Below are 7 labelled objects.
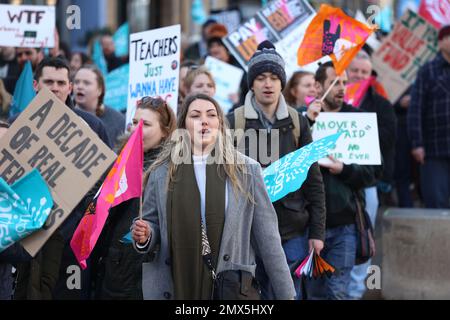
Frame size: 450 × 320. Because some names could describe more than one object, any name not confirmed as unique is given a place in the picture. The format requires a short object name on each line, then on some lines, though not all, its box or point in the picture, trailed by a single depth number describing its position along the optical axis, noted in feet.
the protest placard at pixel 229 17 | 88.63
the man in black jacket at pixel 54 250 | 41.14
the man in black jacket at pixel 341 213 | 47.52
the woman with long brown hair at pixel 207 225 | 34.19
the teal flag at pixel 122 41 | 86.94
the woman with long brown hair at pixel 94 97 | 53.36
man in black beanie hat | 42.78
